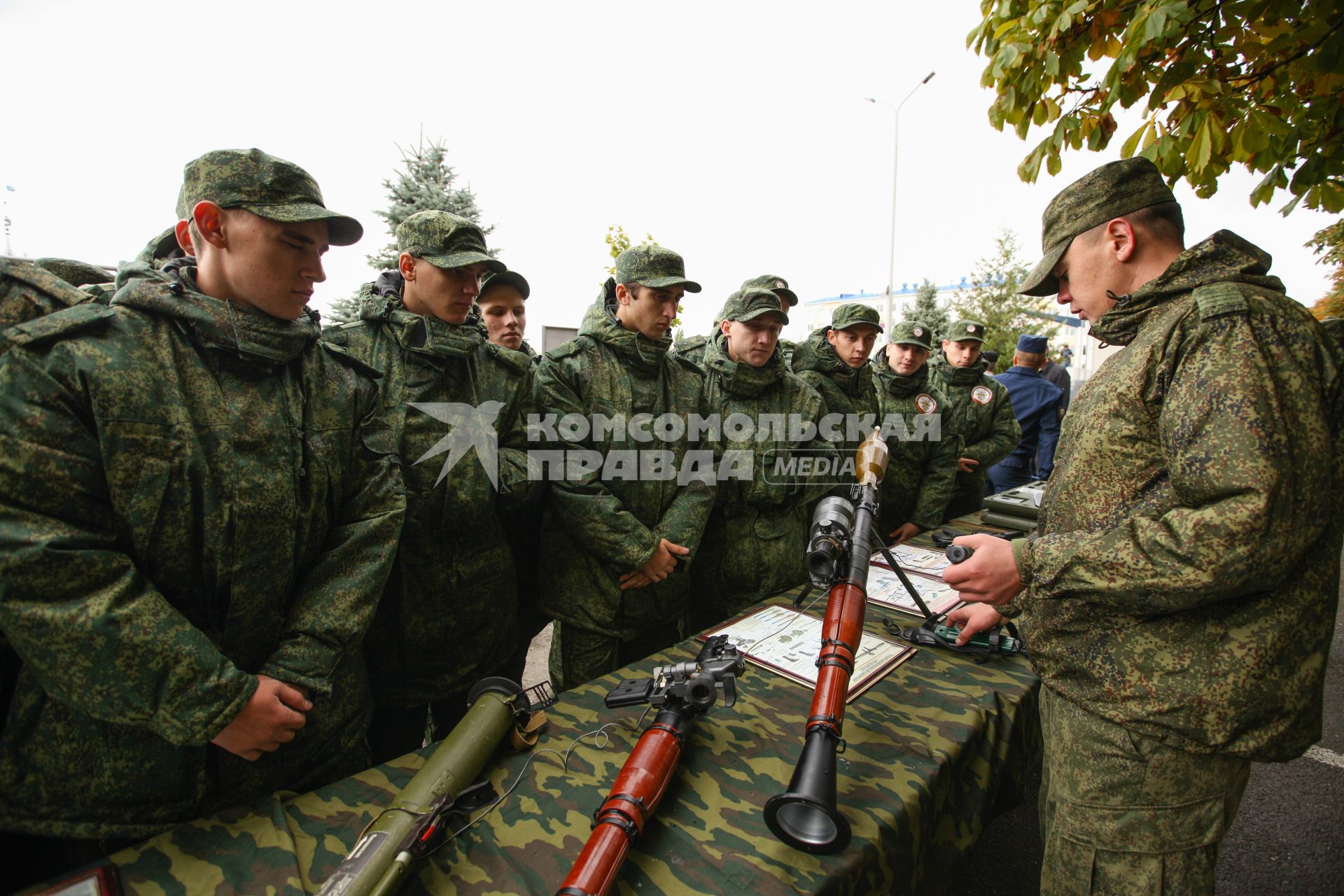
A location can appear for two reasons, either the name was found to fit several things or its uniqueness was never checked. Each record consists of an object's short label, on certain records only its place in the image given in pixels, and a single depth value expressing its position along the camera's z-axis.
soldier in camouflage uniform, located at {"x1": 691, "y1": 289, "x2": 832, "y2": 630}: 3.28
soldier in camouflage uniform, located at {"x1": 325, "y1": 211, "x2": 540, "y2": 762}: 2.29
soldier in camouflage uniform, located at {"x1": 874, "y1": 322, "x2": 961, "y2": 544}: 4.64
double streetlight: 16.97
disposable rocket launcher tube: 1.07
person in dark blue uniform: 6.08
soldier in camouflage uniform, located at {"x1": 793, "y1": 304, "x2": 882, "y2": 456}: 4.29
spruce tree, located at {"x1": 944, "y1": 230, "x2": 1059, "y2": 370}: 24.05
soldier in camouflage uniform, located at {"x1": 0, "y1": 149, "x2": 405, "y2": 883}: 1.22
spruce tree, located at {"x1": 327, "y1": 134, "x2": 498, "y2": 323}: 7.12
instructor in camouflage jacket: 1.23
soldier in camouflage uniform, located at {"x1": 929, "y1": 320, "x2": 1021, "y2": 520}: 5.23
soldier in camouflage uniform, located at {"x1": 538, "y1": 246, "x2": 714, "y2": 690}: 2.66
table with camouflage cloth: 1.20
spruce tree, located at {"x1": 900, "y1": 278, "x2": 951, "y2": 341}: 17.80
